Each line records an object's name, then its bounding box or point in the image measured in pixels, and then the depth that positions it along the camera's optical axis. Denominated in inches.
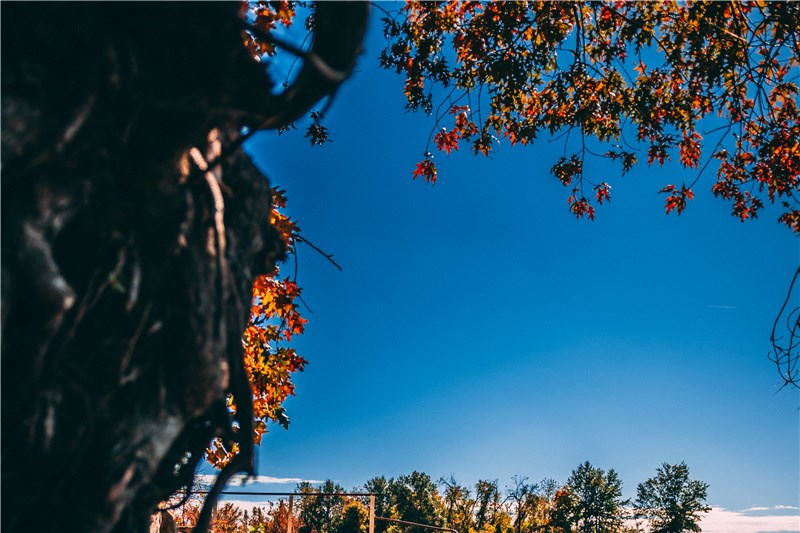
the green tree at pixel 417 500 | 2180.7
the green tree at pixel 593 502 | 2397.9
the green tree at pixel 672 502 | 2327.8
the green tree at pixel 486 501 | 2150.6
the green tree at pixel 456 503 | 2151.8
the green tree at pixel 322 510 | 1808.6
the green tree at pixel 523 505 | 2047.9
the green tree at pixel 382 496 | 2325.1
